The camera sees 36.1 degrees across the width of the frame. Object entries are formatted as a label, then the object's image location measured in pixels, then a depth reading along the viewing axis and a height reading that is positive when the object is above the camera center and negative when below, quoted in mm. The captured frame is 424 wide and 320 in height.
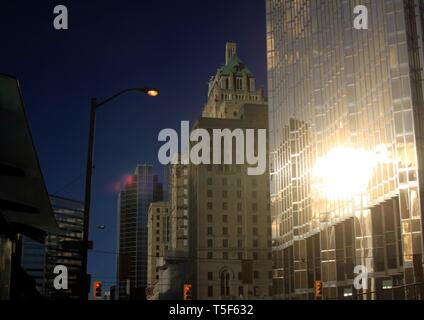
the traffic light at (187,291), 47128 +1591
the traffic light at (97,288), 43906 +1702
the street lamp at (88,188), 20328 +4000
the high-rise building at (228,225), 136625 +18769
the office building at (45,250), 162625 +18397
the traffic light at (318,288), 51300 +1904
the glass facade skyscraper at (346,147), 59625 +17648
